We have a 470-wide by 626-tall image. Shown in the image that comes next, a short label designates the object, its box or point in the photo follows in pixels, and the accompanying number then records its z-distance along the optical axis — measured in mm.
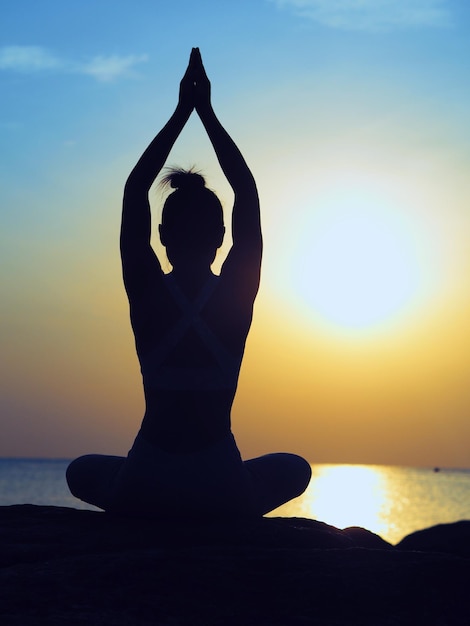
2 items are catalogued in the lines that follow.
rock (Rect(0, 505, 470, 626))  4203
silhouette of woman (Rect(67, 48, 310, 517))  5785
